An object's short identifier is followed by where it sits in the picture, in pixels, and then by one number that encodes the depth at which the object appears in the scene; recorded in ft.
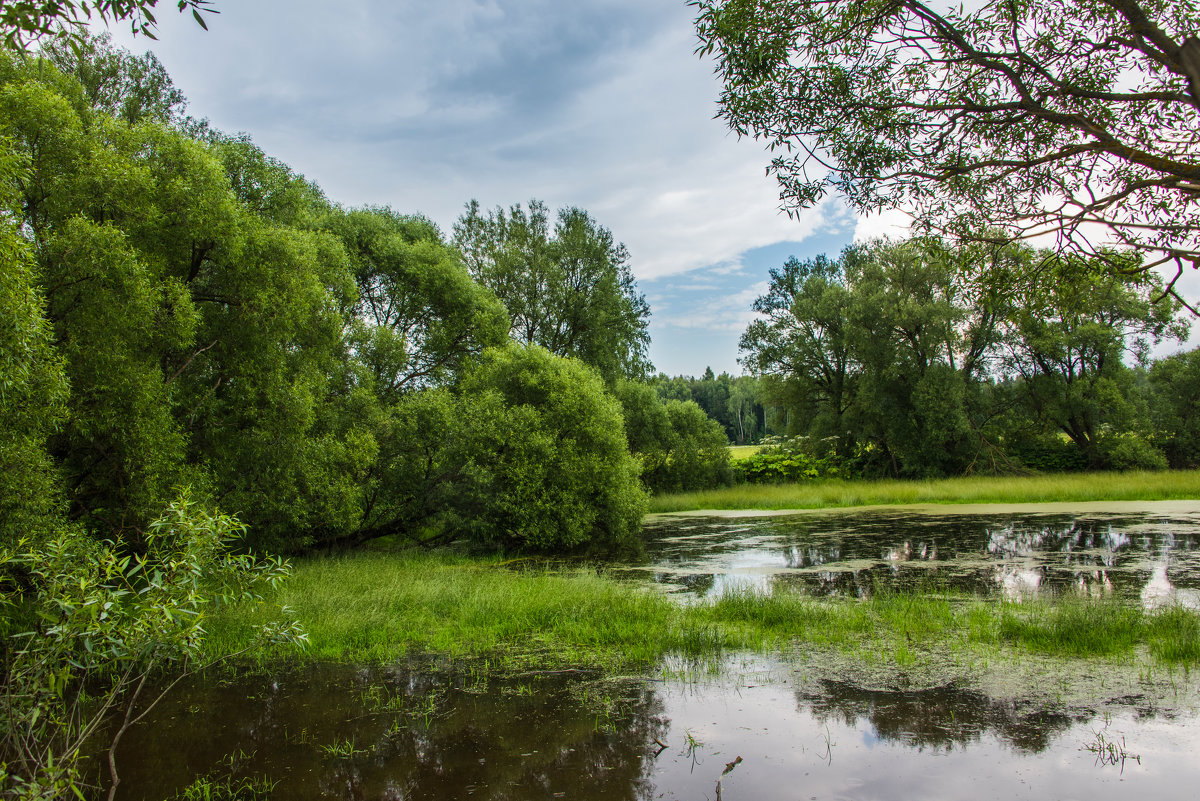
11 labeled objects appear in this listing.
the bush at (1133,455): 109.70
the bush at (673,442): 123.24
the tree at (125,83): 70.64
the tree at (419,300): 74.02
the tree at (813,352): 130.00
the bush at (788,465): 132.36
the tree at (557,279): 106.73
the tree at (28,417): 23.35
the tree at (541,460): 59.31
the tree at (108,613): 11.25
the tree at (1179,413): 116.57
